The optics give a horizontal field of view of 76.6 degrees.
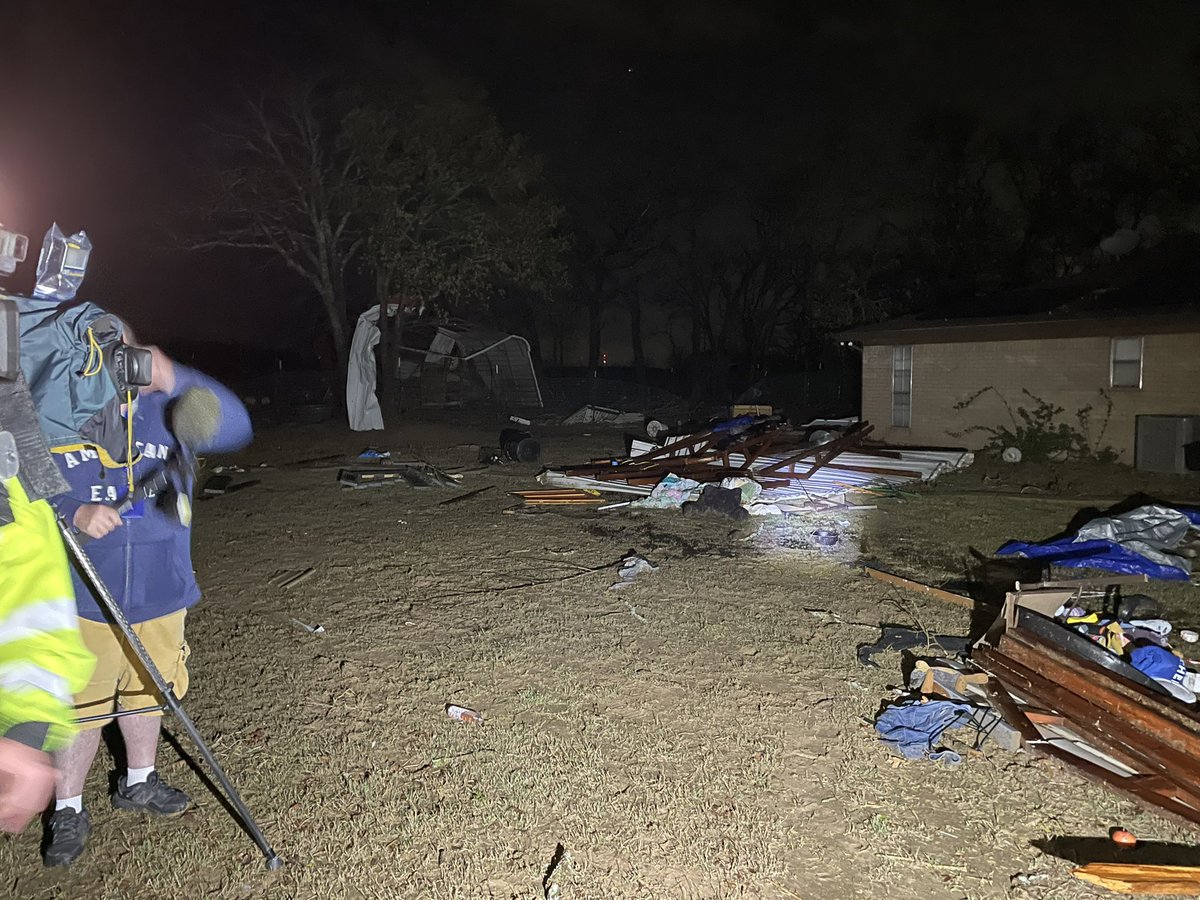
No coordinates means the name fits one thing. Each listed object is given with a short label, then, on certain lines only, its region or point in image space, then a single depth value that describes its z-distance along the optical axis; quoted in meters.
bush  12.89
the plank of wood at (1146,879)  2.61
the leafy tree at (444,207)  17.41
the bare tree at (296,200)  17.81
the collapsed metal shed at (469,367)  24.42
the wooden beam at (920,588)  5.73
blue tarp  6.36
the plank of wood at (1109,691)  3.27
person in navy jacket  2.66
